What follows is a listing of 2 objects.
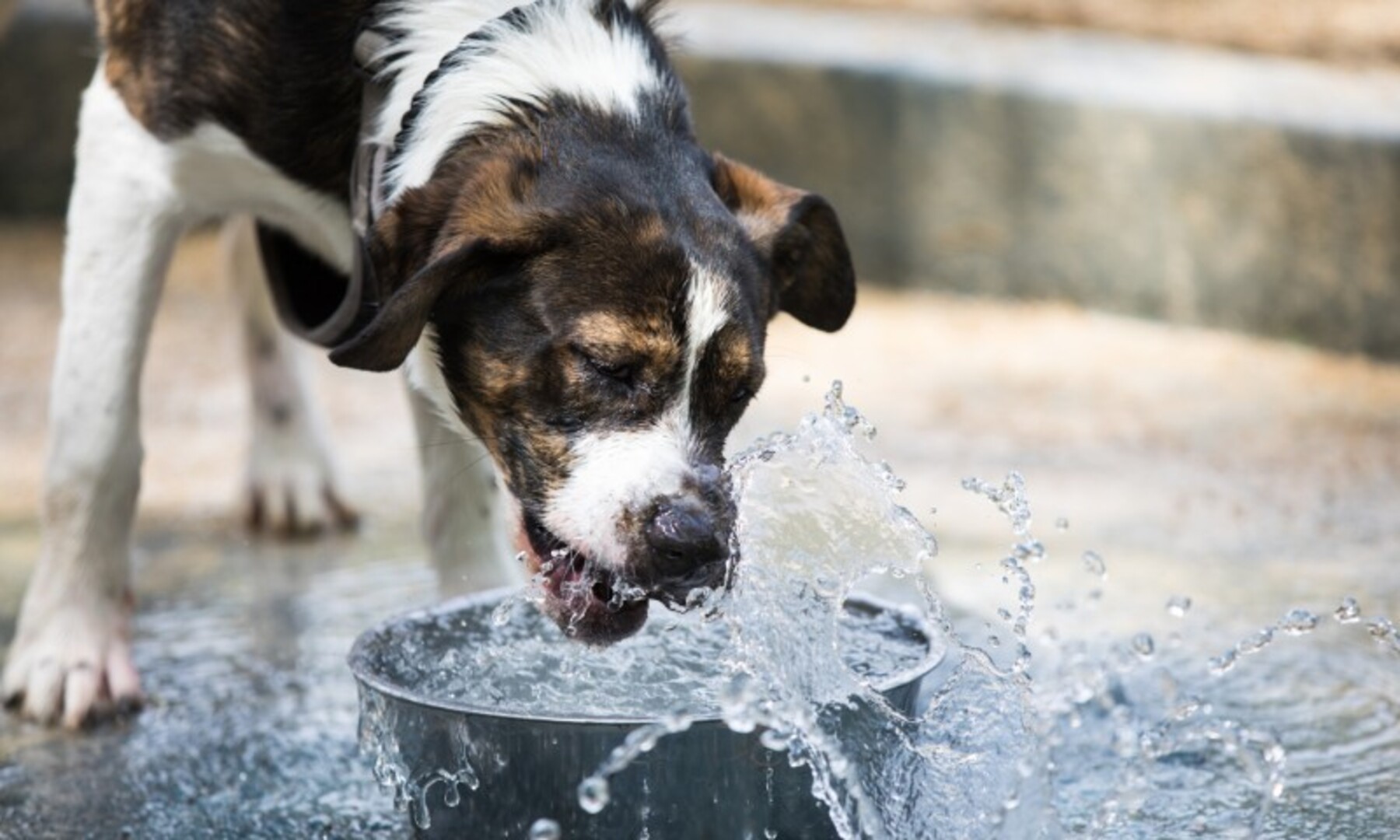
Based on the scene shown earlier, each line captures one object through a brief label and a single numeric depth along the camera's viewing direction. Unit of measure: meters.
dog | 5.66
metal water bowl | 4.86
